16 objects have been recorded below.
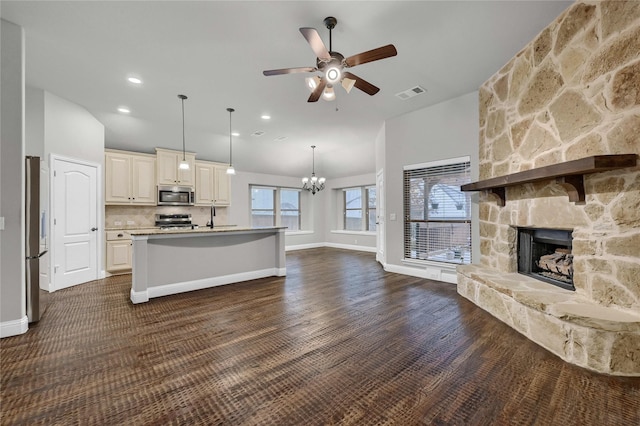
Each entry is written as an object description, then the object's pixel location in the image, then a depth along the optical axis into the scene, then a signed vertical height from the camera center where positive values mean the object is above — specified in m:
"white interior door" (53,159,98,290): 4.32 -0.10
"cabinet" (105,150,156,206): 5.47 +0.80
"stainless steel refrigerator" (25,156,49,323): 2.90 -0.17
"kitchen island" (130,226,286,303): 3.74 -0.70
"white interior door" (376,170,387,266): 6.12 -0.13
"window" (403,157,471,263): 4.46 +0.00
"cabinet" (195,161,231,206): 6.79 +0.78
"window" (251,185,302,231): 8.77 +0.24
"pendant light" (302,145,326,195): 7.71 +0.98
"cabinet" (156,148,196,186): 6.11 +1.07
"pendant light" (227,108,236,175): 4.80 +1.63
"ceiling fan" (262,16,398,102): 2.31 +1.39
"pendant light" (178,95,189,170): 4.26 +1.86
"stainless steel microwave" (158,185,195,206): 6.15 +0.46
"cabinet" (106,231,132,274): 5.27 -0.71
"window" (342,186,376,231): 8.93 +0.16
